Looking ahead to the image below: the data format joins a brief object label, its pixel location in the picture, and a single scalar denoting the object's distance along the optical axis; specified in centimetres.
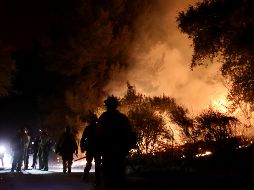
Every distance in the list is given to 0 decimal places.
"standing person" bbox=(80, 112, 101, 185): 1256
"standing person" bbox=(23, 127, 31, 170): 1777
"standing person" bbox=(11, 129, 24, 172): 1784
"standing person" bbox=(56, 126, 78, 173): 1634
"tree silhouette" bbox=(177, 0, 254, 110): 1540
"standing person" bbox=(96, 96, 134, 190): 782
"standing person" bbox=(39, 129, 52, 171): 1942
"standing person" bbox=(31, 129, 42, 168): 2039
